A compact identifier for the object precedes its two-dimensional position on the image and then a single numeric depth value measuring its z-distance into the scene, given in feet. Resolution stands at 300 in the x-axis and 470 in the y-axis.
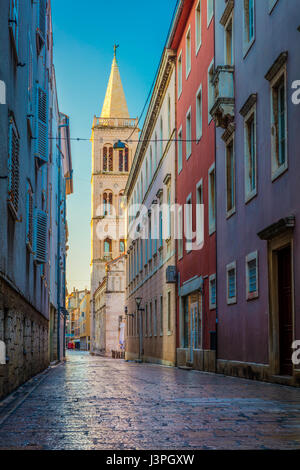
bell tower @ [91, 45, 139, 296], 342.85
